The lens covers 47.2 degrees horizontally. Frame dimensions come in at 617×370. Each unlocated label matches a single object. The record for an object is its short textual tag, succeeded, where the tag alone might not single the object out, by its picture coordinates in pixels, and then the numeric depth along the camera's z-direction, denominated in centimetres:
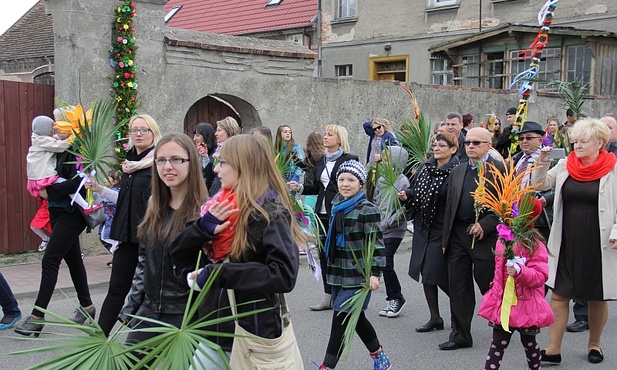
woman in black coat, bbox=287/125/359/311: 719
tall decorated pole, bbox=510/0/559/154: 732
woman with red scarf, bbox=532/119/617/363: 547
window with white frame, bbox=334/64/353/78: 2556
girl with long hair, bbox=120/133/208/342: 347
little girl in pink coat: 484
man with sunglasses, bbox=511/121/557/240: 608
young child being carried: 617
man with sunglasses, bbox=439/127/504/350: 572
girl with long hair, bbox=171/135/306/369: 299
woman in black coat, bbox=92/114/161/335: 486
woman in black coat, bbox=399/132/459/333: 622
